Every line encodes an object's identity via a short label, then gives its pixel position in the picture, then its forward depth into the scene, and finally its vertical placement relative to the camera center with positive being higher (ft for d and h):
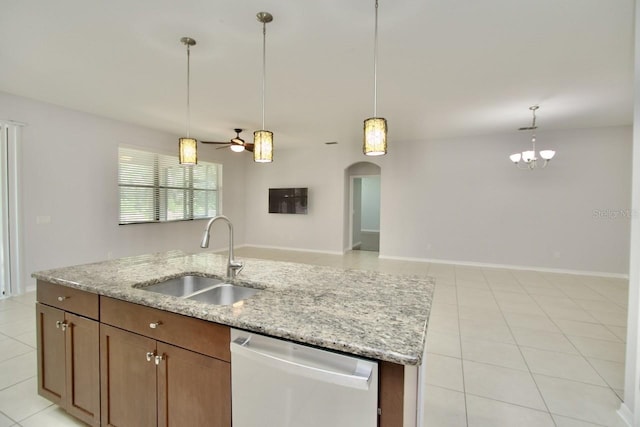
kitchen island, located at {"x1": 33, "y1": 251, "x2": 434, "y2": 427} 3.17 -1.47
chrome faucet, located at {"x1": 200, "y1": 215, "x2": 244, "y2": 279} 5.86 -1.22
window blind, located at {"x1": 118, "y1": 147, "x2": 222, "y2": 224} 17.20 +1.14
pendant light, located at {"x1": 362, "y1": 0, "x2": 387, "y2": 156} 5.67 +1.38
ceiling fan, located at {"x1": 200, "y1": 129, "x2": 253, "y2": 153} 14.17 +2.98
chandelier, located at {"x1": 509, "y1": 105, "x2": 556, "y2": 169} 14.80 +2.74
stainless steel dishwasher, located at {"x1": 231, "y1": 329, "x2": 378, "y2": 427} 3.10 -2.07
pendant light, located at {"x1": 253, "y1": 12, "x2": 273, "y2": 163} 7.19 +1.51
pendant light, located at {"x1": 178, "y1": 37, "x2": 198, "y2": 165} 8.64 +1.61
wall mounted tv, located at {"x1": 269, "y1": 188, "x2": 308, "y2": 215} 23.98 +0.48
